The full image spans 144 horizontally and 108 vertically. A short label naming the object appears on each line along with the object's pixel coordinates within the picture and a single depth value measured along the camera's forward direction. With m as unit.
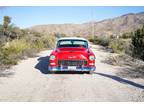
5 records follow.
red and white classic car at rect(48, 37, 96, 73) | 5.03
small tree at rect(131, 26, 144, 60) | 9.37
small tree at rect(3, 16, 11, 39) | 14.41
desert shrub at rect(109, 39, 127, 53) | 10.94
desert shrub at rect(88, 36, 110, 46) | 18.20
